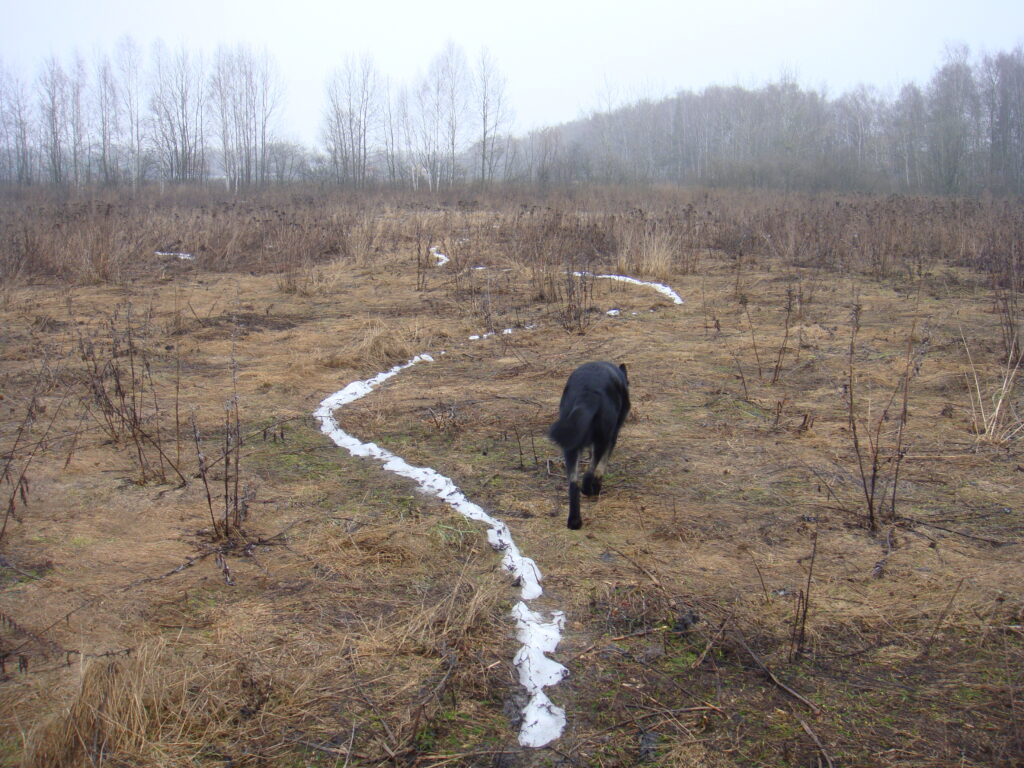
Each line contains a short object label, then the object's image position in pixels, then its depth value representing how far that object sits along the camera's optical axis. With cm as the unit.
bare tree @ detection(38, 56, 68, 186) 3869
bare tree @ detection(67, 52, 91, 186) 3891
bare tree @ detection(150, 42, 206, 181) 3909
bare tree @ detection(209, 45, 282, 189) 3944
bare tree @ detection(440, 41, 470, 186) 3777
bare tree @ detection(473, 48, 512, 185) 3734
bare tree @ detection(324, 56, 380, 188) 3972
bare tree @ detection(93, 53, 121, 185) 3878
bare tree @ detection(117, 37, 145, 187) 3856
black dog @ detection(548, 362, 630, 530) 357
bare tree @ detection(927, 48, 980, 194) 3328
